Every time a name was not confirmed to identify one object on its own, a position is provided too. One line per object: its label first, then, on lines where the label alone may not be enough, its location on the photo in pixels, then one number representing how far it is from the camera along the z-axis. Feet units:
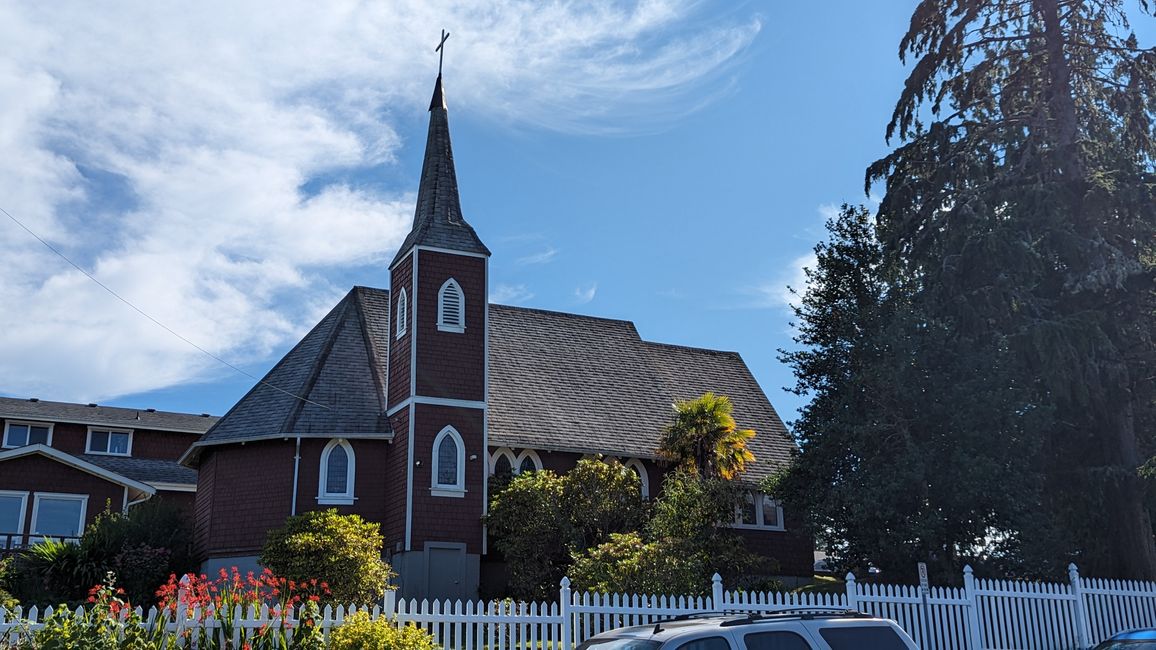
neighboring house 117.50
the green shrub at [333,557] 83.51
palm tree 107.14
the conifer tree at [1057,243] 88.38
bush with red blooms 47.52
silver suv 33.88
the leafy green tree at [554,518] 97.30
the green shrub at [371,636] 47.55
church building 98.48
